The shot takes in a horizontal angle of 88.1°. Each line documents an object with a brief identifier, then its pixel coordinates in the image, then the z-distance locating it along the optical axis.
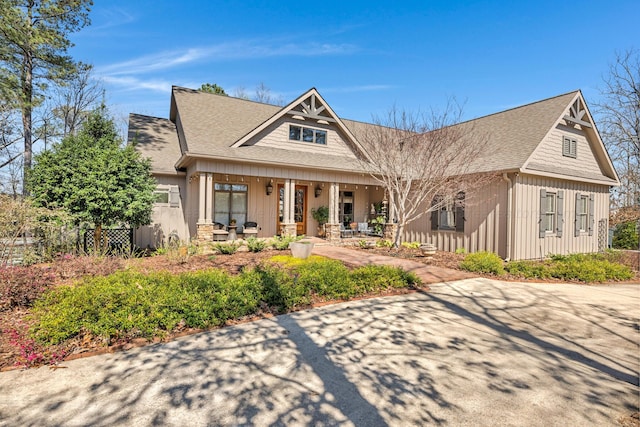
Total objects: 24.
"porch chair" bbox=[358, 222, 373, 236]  15.87
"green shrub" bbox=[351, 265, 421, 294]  6.87
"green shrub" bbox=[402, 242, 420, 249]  12.48
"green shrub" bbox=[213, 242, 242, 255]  10.36
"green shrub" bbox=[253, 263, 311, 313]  5.69
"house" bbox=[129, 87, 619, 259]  11.51
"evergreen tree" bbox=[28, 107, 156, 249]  9.34
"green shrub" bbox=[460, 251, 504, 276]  8.98
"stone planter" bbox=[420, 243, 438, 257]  11.06
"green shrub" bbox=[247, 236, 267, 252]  10.74
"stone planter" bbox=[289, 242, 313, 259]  9.44
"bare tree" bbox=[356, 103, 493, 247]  11.70
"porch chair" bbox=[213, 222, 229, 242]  12.44
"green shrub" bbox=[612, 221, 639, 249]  17.39
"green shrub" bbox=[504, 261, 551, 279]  8.84
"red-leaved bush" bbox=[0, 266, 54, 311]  5.31
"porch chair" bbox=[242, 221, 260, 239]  13.76
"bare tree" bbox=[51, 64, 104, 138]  23.56
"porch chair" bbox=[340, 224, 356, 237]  16.17
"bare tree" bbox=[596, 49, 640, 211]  18.47
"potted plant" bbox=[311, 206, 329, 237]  15.70
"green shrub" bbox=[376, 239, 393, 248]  12.84
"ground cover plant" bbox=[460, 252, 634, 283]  8.83
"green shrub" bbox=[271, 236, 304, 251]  11.11
